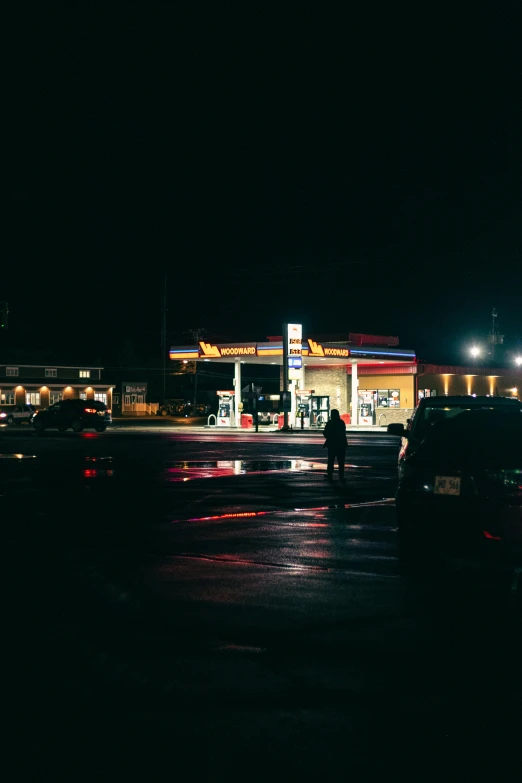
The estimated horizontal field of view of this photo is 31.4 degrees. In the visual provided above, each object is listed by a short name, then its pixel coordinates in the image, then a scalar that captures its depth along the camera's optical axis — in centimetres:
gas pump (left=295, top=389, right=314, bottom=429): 5699
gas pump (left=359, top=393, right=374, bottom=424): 6197
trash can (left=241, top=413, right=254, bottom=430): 5781
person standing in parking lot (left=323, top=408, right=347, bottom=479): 2167
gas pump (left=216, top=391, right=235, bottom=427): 5934
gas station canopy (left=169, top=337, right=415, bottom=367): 5379
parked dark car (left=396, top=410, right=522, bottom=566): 860
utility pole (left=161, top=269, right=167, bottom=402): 9344
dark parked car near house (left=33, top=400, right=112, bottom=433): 4941
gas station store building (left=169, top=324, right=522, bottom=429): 5431
